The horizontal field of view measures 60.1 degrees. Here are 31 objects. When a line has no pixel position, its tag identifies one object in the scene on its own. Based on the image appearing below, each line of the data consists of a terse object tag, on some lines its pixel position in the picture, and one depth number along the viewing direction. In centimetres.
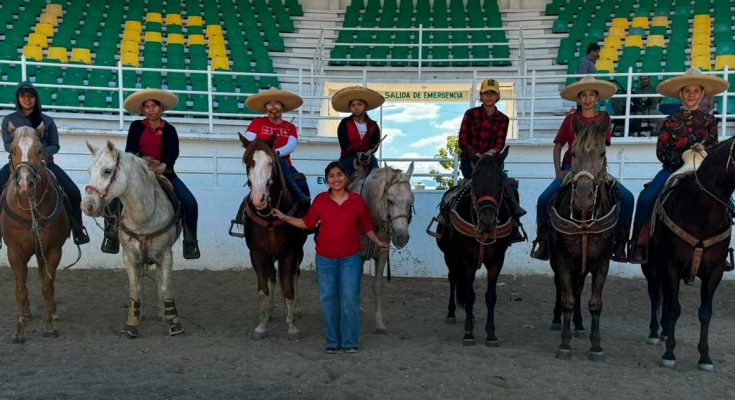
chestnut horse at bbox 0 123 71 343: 607
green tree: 2682
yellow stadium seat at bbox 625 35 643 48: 1725
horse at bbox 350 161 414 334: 610
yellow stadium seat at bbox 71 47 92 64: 1574
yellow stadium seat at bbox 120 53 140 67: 1612
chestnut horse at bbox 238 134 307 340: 582
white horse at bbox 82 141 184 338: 592
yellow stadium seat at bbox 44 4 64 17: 1822
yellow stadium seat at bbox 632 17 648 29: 1822
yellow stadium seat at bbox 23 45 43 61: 1542
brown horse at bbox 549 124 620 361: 551
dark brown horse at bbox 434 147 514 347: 600
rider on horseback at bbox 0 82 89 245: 659
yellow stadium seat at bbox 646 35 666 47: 1708
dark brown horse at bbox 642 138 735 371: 541
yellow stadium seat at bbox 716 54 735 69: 1536
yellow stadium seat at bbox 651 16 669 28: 1808
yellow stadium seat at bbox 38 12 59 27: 1764
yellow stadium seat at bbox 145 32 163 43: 1731
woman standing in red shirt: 593
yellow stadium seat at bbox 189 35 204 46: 1759
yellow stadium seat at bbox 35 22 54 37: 1690
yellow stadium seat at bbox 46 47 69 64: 1550
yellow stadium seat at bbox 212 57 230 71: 1652
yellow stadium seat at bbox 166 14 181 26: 1853
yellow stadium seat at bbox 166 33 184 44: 1745
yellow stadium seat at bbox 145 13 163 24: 1850
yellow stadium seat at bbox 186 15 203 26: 1852
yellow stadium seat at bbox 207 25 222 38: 1814
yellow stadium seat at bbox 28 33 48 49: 1612
